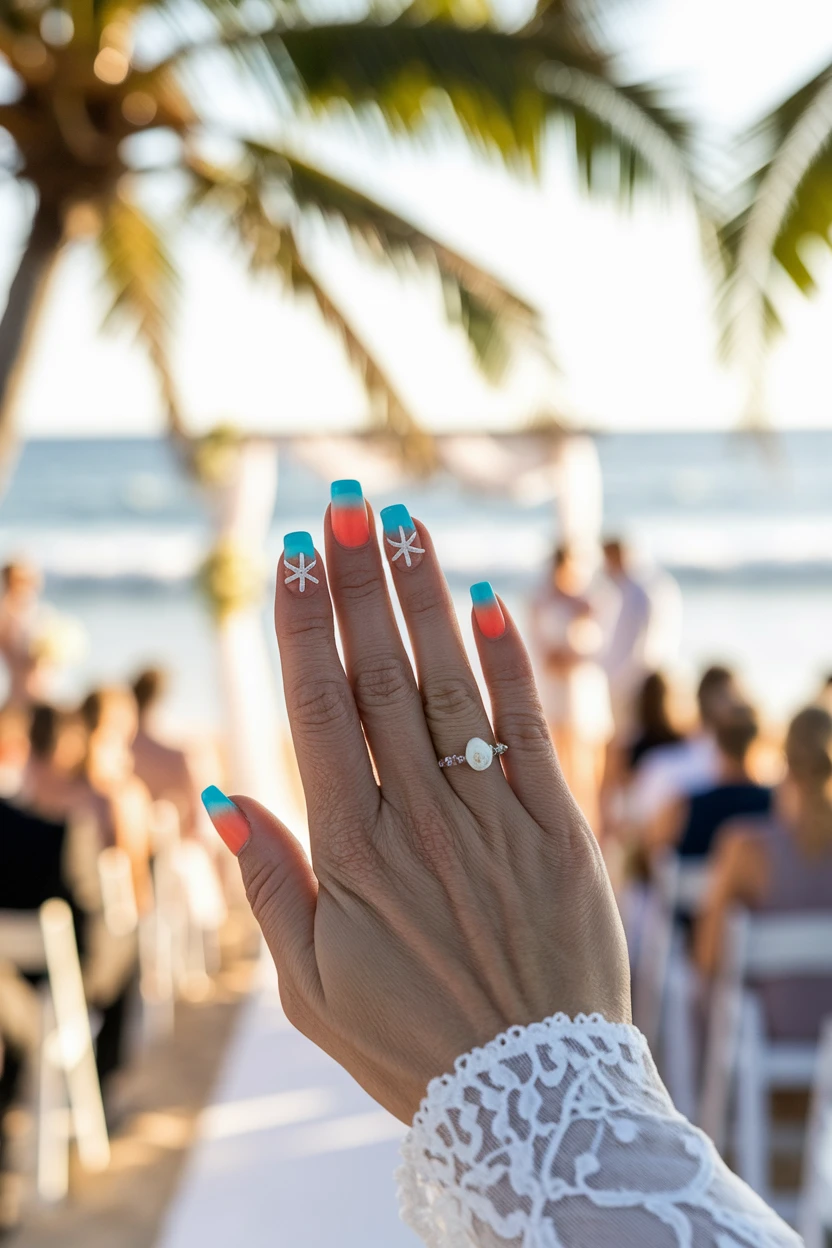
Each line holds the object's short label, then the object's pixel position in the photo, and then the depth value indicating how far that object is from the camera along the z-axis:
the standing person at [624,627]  7.07
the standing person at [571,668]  7.00
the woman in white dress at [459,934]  0.77
